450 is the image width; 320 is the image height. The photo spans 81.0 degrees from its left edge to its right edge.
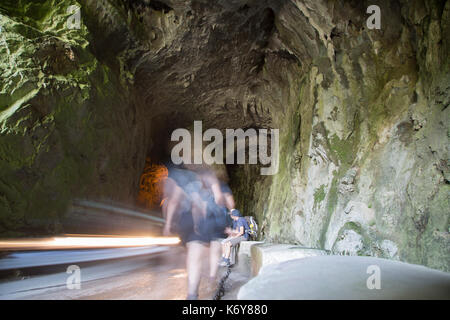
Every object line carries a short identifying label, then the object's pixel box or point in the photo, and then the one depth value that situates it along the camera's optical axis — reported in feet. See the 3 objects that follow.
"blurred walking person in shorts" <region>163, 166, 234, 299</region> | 8.74
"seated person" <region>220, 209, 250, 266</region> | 14.66
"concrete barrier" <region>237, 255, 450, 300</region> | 4.48
